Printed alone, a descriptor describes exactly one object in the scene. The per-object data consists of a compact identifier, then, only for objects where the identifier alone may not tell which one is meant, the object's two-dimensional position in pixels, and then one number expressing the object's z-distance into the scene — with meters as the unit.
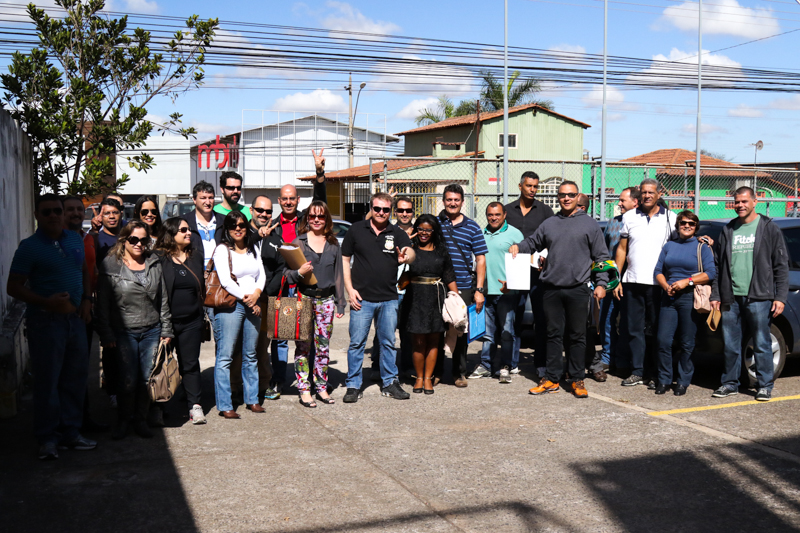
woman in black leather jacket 5.93
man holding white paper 7.30
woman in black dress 7.44
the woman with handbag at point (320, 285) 6.96
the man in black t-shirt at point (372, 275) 7.18
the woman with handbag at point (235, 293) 6.43
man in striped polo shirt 7.82
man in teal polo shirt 8.03
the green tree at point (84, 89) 8.89
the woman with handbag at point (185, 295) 6.26
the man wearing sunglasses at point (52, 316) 5.40
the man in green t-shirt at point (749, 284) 7.07
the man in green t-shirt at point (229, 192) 7.46
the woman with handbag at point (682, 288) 7.30
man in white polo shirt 7.71
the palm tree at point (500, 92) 42.15
